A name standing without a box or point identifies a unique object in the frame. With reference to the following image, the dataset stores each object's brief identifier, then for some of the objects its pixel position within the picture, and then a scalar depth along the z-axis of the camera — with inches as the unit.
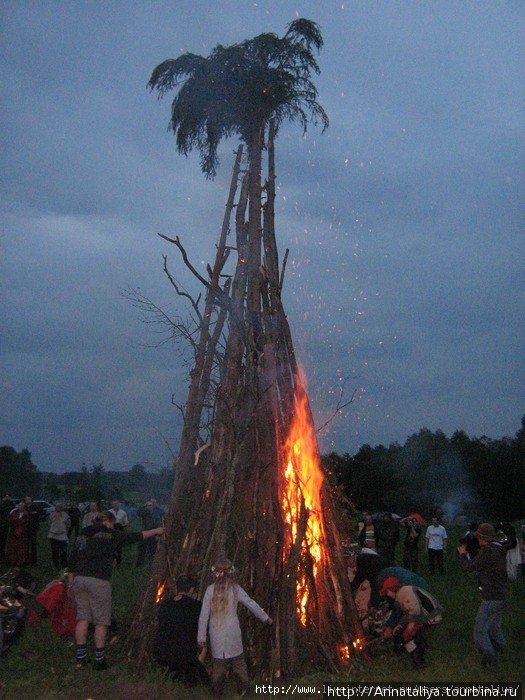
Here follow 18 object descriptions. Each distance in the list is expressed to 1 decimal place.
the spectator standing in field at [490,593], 346.9
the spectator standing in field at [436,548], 737.6
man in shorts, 346.9
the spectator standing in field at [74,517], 911.0
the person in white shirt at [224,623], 299.3
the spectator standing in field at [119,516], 683.3
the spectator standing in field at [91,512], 583.8
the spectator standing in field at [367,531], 661.9
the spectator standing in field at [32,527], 681.0
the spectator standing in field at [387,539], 700.7
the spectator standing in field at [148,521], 645.9
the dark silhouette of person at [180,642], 306.2
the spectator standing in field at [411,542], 745.6
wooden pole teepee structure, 335.9
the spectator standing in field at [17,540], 661.3
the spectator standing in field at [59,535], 676.7
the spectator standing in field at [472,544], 630.5
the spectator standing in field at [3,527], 715.4
